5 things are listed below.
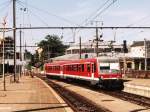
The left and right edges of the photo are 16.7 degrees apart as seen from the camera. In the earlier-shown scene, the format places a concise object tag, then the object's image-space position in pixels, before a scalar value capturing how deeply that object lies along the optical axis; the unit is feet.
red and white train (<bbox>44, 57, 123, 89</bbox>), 134.00
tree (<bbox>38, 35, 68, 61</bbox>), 629.51
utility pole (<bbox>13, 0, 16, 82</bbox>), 178.58
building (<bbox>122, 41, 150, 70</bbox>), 366.02
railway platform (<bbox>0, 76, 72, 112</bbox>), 76.43
